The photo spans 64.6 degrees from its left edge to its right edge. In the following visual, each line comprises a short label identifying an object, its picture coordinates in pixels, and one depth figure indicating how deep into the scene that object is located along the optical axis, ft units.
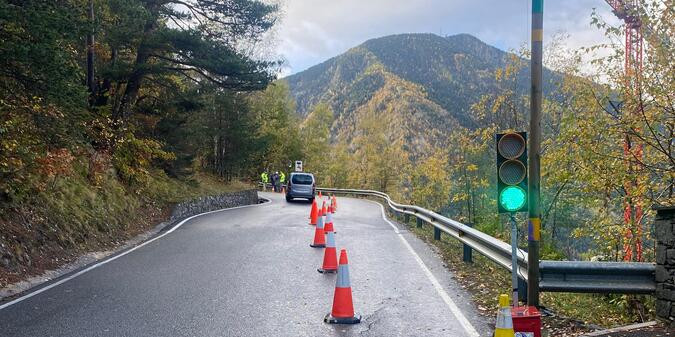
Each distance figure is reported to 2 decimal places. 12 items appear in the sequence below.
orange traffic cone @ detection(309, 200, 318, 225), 59.37
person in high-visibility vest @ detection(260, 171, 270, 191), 159.20
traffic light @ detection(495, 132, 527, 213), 20.89
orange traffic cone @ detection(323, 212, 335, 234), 38.21
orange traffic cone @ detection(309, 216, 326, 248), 40.70
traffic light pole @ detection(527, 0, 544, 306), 21.02
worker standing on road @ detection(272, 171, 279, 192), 162.20
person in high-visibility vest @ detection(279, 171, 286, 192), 153.17
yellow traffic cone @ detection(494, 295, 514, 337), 15.21
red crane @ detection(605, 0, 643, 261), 33.04
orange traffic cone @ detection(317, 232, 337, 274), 30.40
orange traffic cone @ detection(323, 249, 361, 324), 20.35
